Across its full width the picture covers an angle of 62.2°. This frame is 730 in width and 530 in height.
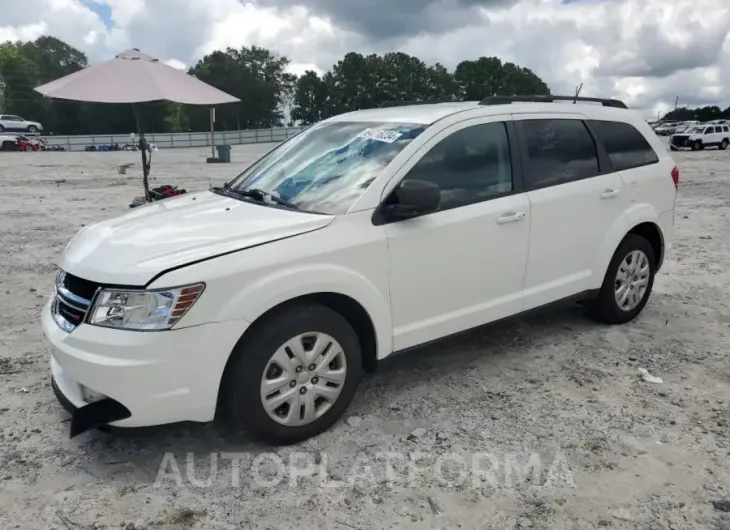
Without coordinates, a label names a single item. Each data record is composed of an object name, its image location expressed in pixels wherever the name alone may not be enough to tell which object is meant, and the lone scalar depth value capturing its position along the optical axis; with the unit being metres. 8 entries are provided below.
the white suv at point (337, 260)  2.77
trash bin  29.42
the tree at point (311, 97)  102.50
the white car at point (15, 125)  52.25
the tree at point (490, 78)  107.00
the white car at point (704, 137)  35.25
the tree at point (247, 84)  94.81
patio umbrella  9.28
